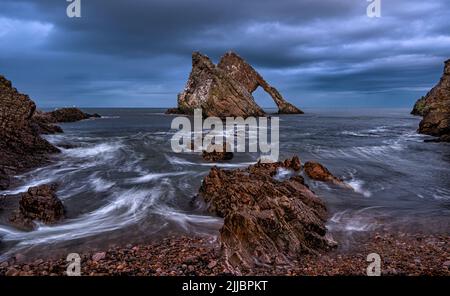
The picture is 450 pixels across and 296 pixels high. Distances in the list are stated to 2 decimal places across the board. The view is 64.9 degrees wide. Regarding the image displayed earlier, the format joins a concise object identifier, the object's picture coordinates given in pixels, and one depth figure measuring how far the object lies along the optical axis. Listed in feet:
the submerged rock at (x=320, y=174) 48.17
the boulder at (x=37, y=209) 32.60
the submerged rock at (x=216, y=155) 71.15
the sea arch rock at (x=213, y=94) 270.05
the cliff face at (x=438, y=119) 118.11
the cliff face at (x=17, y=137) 57.31
